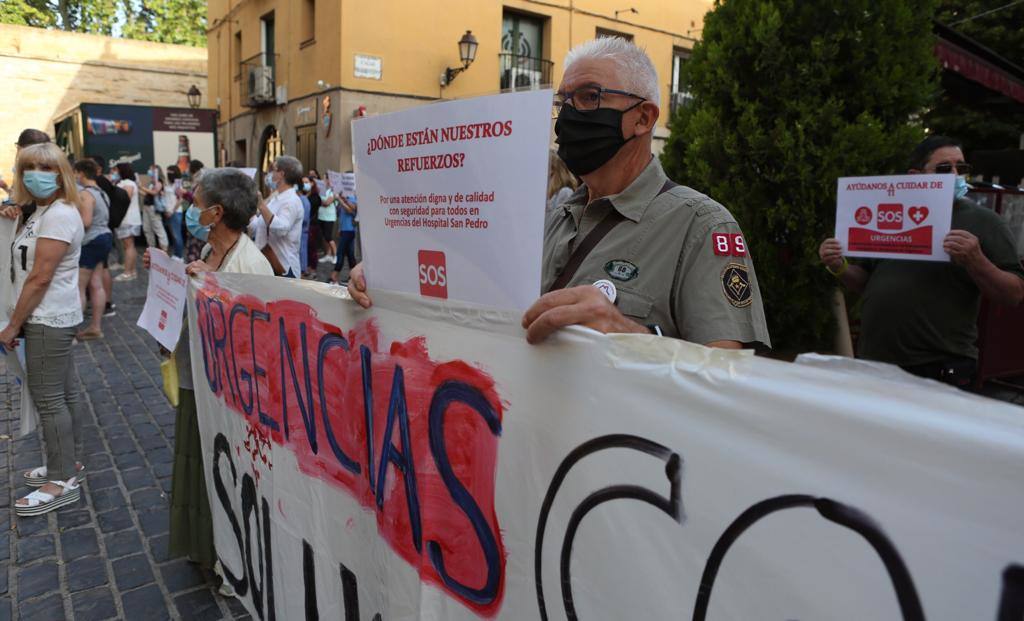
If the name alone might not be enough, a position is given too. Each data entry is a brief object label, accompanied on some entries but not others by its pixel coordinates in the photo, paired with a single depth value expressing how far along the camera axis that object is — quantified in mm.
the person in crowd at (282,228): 6199
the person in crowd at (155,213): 13845
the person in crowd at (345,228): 11477
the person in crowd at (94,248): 7281
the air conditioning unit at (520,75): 17662
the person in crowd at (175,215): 13133
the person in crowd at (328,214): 12414
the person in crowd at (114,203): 8873
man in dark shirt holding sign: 2797
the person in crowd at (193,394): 3148
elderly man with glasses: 1659
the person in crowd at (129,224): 10344
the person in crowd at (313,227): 12109
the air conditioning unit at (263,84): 19358
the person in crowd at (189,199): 6380
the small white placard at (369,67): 16328
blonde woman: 3646
